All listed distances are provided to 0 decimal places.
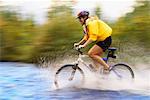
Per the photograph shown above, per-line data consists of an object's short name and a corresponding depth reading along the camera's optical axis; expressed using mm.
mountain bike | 11914
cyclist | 11594
